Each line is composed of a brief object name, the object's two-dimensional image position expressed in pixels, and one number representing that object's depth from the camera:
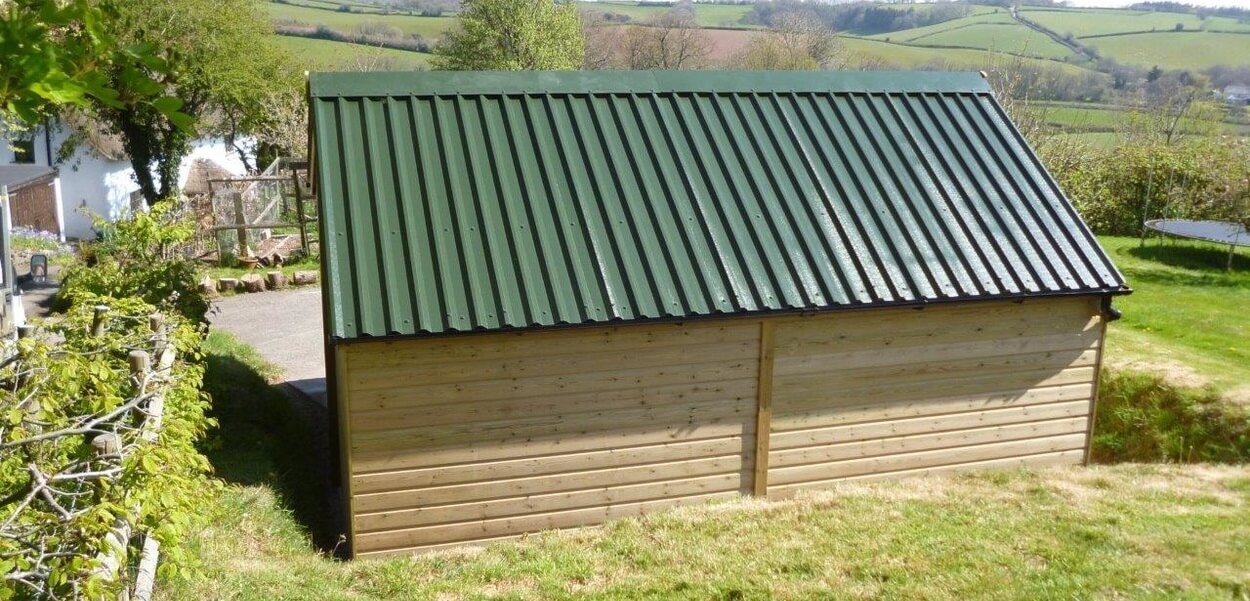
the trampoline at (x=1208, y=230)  21.67
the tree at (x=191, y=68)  27.61
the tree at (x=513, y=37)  43.19
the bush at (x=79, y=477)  3.82
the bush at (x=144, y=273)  11.48
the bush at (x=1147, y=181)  26.14
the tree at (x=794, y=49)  59.85
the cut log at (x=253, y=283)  21.97
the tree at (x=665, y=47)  69.88
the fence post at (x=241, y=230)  23.91
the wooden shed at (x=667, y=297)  8.81
